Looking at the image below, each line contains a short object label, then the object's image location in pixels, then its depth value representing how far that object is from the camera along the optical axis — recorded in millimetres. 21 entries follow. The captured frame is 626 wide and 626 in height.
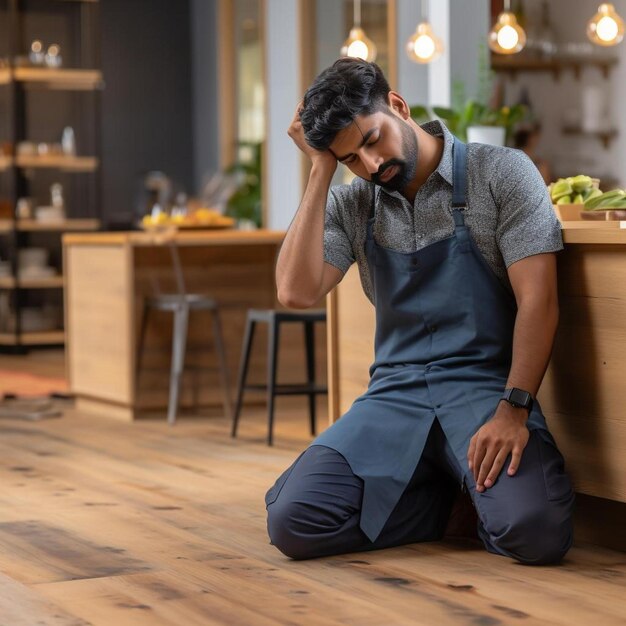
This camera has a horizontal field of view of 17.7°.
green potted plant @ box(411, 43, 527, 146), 8074
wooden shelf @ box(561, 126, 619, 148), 11158
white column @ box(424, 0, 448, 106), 9274
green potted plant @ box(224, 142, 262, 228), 13269
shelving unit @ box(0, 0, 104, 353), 13382
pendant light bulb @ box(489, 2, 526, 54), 8262
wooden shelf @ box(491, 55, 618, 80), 11254
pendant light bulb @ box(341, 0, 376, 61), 8922
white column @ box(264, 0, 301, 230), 11362
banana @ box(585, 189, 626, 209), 4882
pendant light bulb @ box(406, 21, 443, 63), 8569
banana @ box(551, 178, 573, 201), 5294
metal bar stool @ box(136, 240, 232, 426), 8085
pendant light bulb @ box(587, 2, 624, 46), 8114
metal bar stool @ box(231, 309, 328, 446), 7209
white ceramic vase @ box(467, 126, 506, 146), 7249
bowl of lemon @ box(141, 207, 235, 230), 8478
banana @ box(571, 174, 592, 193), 5291
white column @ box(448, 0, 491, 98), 9297
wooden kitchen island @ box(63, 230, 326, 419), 8421
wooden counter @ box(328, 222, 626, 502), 4264
